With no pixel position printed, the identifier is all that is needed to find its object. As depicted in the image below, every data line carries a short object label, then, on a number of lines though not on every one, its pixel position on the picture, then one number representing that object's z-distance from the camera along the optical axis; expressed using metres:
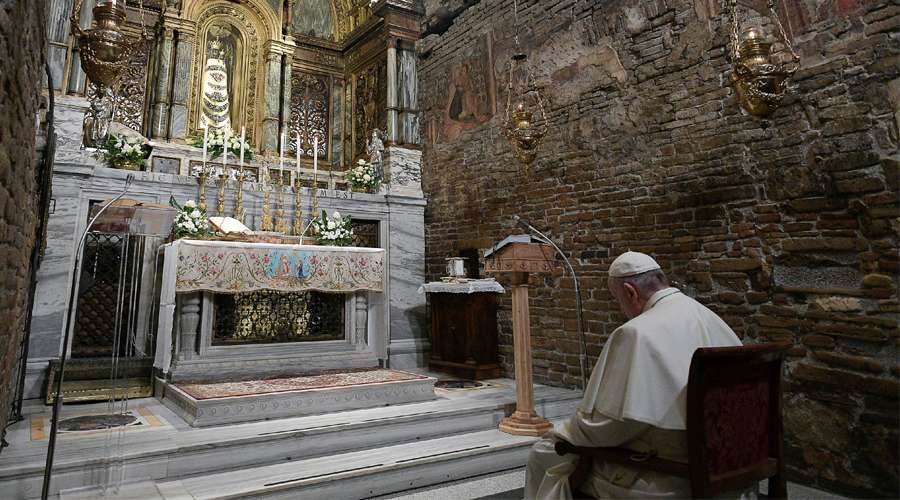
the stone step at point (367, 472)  3.32
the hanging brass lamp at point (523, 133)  5.76
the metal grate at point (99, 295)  6.12
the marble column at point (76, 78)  6.23
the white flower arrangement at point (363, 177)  8.34
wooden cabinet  7.16
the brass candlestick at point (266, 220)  6.91
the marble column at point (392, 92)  9.02
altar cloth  5.46
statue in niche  9.46
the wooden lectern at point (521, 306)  4.65
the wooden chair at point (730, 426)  1.92
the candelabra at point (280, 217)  7.09
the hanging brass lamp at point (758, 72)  4.12
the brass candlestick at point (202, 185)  6.50
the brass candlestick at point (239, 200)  6.79
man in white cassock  2.04
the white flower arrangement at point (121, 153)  6.54
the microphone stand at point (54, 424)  2.76
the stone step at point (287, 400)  4.35
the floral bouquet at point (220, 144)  7.46
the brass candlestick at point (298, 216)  7.02
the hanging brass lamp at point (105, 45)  3.85
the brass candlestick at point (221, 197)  6.61
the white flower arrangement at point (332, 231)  6.63
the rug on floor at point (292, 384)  4.81
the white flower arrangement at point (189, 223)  5.81
